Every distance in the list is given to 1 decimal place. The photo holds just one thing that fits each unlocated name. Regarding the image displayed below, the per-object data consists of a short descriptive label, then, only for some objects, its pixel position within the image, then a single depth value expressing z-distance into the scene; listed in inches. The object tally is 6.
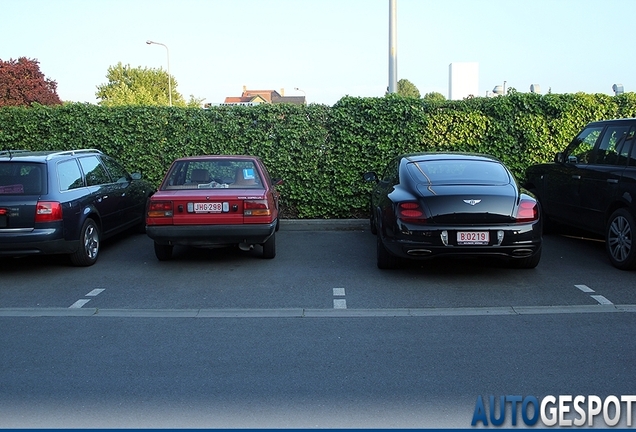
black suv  320.6
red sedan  327.9
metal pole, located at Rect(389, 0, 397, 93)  548.1
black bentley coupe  288.4
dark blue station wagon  315.9
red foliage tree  2015.3
